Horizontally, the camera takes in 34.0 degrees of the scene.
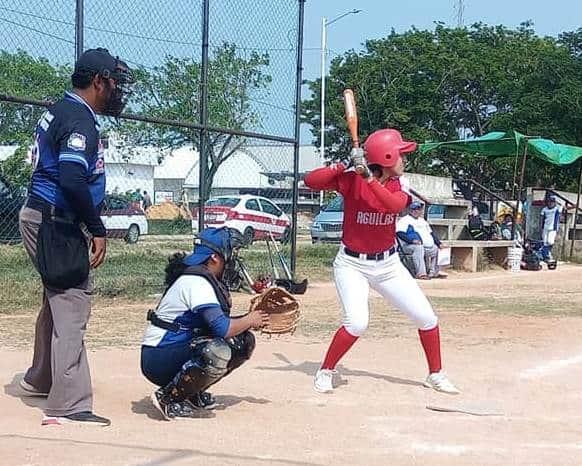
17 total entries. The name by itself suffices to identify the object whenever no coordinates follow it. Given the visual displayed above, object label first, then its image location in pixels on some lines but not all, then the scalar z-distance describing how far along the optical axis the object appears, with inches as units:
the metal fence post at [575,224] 950.4
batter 267.0
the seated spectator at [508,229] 842.2
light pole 1856.9
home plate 249.6
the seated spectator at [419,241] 703.7
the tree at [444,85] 1680.6
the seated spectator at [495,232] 856.9
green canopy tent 868.6
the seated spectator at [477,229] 846.5
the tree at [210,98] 472.7
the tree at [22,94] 420.5
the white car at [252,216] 568.7
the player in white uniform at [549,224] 870.4
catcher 227.6
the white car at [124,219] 524.7
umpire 217.0
